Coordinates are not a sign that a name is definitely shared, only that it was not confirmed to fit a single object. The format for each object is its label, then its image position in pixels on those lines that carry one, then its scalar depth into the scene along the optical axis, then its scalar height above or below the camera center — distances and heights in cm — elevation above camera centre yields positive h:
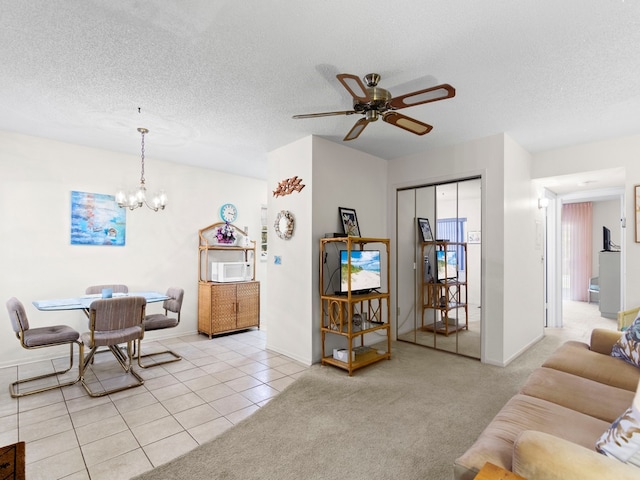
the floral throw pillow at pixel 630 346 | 228 -71
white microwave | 516 -42
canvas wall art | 421 +32
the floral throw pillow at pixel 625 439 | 108 -65
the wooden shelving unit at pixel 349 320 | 357 -86
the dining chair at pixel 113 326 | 308 -79
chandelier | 378 +53
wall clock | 564 +56
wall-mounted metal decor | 401 +73
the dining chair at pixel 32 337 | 304 -88
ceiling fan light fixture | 216 +99
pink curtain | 779 -6
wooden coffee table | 114 -79
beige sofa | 112 -85
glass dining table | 315 -59
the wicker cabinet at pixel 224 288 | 501 -67
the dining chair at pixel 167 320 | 385 -90
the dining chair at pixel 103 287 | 413 -56
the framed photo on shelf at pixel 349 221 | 415 +30
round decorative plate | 407 +26
